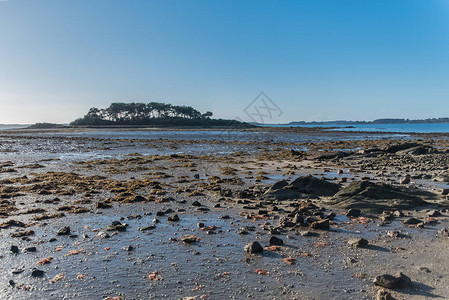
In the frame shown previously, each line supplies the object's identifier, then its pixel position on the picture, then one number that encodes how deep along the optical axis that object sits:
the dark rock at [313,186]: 13.55
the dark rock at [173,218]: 10.06
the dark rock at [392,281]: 5.75
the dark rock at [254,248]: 7.41
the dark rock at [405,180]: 15.36
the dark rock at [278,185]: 13.74
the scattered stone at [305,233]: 8.60
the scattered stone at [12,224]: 9.34
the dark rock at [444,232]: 8.38
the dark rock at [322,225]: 9.08
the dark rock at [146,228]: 9.15
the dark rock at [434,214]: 10.19
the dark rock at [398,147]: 29.11
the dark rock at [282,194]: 12.93
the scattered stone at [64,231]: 8.77
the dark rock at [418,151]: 27.10
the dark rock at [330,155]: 27.89
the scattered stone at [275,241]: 7.88
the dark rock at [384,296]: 5.32
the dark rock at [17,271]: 6.41
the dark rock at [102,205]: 11.80
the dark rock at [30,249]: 7.57
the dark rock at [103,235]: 8.55
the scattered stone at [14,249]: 7.48
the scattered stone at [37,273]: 6.31
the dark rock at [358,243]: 7.78
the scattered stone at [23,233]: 8.59
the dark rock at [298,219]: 9.49
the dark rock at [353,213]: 10.50
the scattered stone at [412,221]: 9.42
